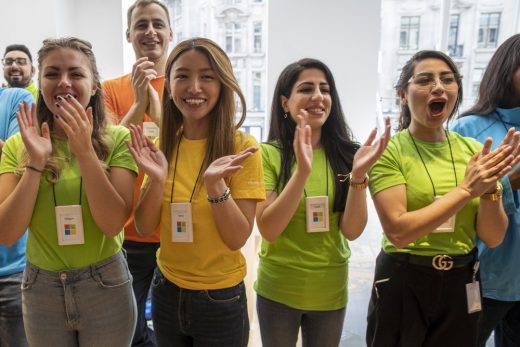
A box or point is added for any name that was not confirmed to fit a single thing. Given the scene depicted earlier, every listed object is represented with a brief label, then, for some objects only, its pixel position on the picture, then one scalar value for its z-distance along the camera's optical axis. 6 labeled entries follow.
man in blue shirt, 1.63
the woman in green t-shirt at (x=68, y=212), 1.26
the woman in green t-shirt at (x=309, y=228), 1.41
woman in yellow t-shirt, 1.28
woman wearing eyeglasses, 1.32
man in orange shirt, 1.89
